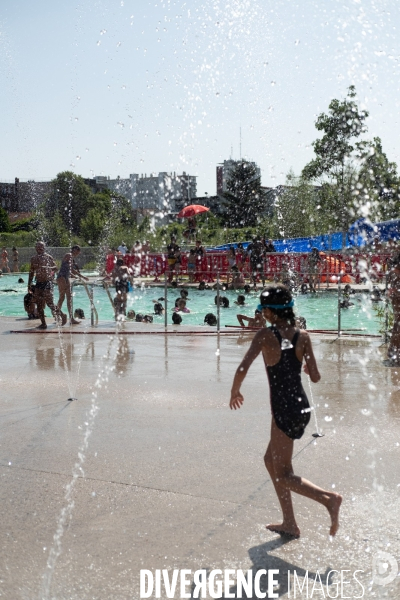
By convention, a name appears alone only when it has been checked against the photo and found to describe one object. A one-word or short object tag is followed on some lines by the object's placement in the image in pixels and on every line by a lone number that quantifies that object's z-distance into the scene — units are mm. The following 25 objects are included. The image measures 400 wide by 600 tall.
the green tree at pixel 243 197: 78625
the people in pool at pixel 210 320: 17094
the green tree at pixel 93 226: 70938
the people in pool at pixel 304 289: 25461
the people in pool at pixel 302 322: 13695
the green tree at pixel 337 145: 39312
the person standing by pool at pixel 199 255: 30562
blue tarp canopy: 29531
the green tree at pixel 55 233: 63188
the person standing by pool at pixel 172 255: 30781
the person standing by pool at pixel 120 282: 16688
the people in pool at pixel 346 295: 19383
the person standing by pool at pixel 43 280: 15067
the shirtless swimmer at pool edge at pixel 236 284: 24219
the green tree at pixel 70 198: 93125
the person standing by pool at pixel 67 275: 15555
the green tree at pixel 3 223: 87188
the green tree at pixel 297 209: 50719
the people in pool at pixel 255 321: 14358
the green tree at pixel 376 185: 44000
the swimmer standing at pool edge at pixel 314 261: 28016
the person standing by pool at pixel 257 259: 29234
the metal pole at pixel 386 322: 11995
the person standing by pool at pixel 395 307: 10357
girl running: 4527
